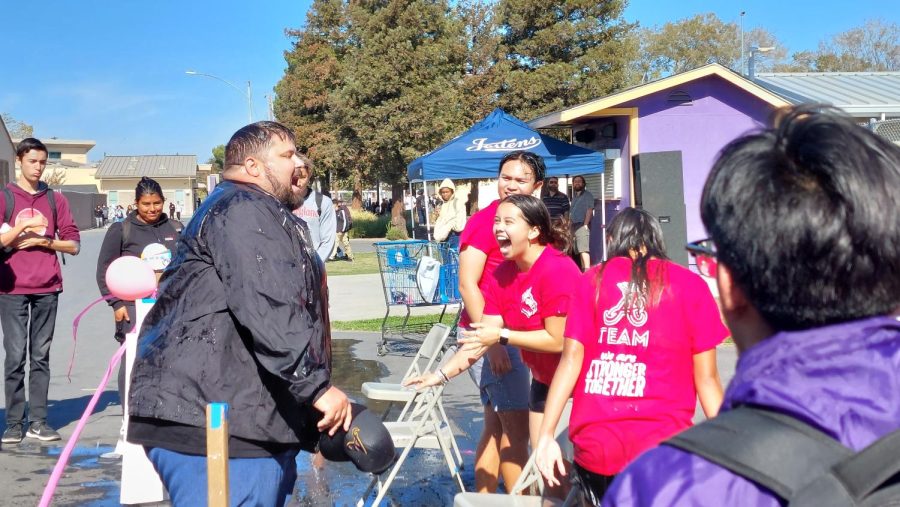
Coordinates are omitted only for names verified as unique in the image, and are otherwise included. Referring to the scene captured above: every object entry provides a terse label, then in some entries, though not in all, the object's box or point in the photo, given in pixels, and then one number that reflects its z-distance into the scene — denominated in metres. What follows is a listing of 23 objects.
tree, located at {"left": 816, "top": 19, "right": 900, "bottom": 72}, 49.94
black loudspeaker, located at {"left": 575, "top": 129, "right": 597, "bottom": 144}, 17.48
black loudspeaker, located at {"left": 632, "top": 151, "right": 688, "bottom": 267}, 15.62
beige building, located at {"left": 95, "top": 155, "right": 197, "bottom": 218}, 100.12
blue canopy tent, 12.45
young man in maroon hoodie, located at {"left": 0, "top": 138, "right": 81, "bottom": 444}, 6.51
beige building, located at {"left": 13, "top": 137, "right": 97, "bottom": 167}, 120.31
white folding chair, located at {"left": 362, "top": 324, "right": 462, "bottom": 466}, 5.75
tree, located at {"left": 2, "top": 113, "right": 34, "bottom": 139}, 92.12
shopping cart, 9.59
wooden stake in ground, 2.31
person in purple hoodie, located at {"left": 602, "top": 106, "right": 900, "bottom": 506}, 1.15
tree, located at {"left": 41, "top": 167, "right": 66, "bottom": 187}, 79.44
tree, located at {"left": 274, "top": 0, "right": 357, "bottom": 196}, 39.72
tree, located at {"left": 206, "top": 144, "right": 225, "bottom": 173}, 112.76
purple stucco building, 15.95
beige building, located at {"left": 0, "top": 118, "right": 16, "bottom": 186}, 52.54
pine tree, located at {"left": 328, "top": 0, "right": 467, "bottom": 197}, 35.25
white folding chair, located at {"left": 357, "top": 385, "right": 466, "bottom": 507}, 4.95
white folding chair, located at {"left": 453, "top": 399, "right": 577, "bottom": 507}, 3.72
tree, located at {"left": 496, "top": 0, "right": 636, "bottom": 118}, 36.47
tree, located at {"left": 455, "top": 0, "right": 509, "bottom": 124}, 37.16
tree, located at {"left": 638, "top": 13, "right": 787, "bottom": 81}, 56.09
